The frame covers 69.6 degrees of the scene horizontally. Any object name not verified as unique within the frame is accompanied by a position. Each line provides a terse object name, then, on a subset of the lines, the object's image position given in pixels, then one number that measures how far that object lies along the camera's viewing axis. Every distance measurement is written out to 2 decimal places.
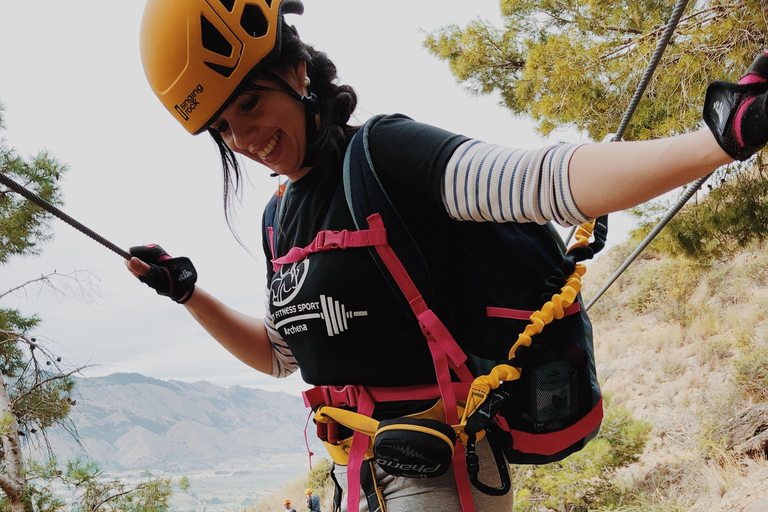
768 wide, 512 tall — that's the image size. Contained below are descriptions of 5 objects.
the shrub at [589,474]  4.14
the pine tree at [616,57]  2.97
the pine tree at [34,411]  2.94
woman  0.71
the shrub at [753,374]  4.70
